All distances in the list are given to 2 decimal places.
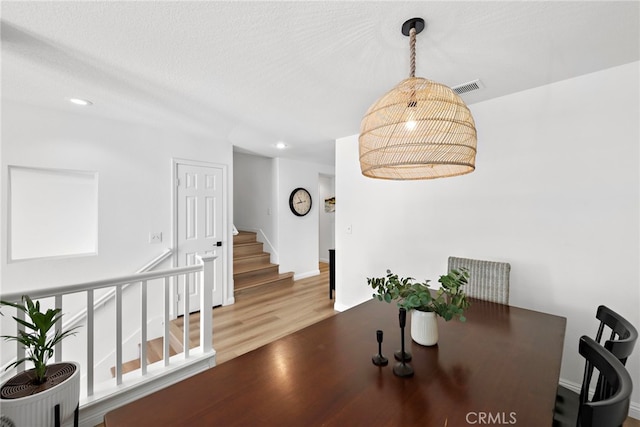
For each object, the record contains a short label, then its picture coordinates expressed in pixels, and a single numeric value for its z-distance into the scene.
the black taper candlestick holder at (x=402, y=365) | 1.07
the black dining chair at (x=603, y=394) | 0.65
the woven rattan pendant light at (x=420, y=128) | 1.11
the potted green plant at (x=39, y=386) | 1.30
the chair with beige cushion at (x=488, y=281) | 1.93
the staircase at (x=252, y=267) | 4.43
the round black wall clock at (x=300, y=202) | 5.16
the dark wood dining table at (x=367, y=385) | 0.86
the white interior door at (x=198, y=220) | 3.49
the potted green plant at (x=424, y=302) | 1.19
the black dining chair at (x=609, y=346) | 0.97
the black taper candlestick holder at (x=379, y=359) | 1.13
